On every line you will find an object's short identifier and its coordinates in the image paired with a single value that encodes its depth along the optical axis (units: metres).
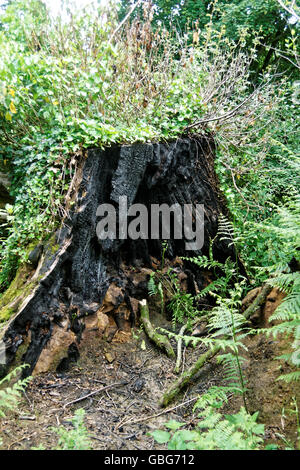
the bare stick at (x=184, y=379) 2.92
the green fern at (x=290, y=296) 2.22
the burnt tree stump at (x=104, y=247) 3.03
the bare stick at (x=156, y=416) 2.59
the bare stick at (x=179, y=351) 3.34
